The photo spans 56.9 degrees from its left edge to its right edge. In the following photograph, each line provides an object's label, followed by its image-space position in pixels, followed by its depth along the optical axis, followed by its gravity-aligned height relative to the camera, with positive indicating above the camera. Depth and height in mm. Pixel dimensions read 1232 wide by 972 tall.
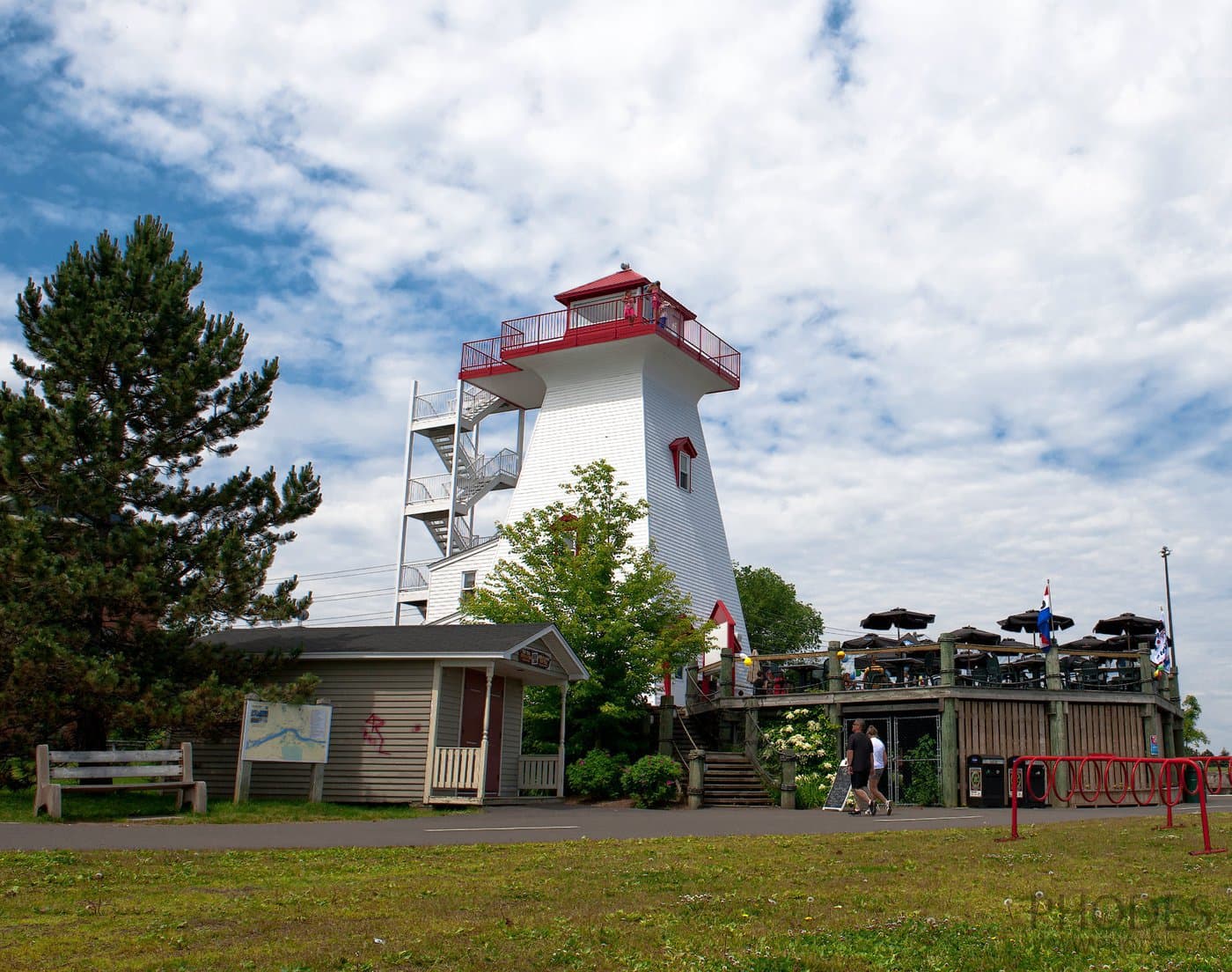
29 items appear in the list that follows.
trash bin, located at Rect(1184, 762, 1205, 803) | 26812 +246
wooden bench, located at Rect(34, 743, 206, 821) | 15242 -267
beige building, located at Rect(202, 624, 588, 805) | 20391 +941
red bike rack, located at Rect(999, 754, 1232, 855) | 22984 +350
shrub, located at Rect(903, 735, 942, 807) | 23156 +161
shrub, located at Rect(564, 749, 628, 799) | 23828 -113
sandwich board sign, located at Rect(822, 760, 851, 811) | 21178 -196
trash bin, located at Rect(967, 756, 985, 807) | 22844 +123
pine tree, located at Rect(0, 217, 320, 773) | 17906 +4181
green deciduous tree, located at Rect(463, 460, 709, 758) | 25766 +3685
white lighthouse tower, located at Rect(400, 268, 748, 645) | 35719 +11258
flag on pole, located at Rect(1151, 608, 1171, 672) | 26000 +3173
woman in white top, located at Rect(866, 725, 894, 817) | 19234 +272
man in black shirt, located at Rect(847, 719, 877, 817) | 18625 +325
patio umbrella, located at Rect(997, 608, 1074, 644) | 30078 +4288
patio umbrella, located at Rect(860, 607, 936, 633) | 29781 +4189
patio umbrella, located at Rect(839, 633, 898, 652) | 25656 +3106
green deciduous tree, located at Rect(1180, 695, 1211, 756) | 50594 +3200
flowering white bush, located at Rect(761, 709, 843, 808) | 23625 +740
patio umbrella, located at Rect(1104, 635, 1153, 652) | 28395 +3702
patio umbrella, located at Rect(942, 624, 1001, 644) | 26750 +3459
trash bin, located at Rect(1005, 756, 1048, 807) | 23156 +107
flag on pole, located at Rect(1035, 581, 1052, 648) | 24266 +3474
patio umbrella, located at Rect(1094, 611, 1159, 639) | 29516 +4262
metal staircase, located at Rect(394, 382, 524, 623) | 39562 +10145
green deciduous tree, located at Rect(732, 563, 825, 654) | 48312 +6887
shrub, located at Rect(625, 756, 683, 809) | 22688 -170
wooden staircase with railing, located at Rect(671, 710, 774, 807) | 23391 -99
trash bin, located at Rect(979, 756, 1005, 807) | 22953 +108
